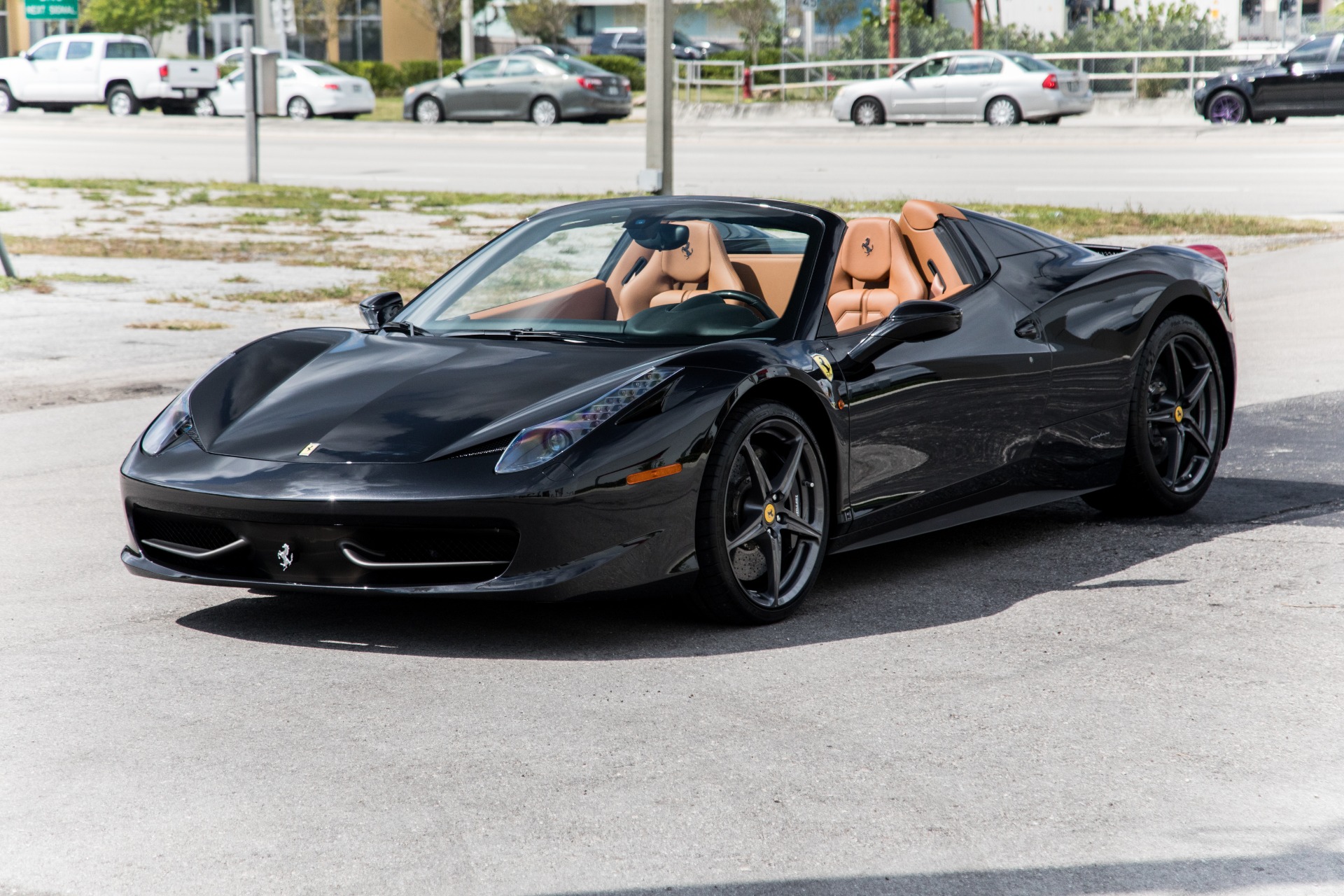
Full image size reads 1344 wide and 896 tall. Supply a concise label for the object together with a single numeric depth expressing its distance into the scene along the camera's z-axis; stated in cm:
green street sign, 5197
